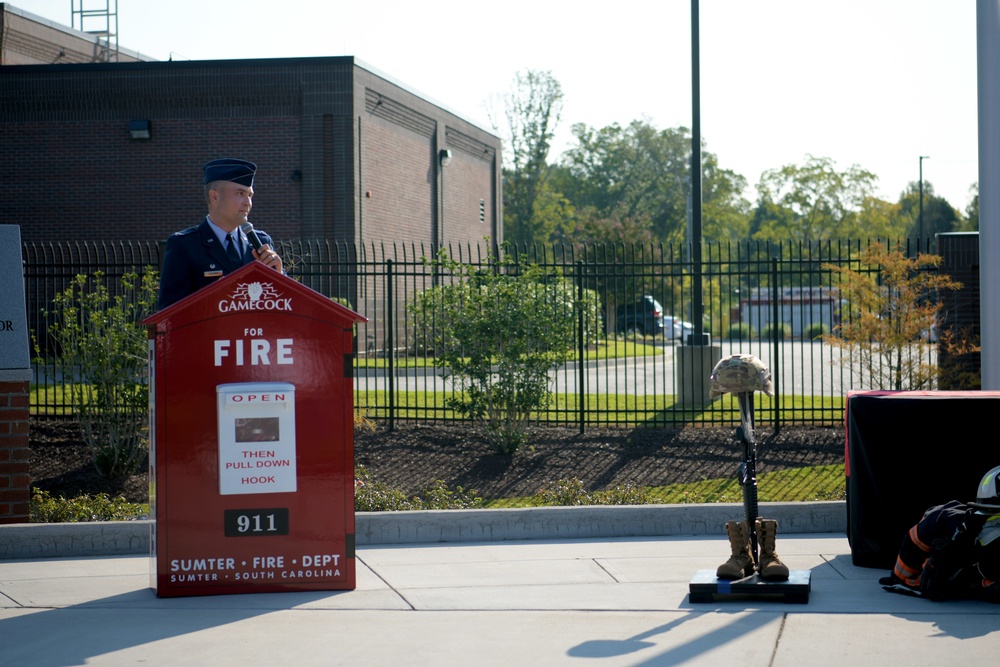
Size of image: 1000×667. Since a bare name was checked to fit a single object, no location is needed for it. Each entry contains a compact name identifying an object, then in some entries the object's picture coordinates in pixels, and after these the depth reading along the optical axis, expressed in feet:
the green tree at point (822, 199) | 211.20
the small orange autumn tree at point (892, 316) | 39.47
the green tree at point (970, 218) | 238.48
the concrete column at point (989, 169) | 27.09
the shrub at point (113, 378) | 35.01
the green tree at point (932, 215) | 249.75
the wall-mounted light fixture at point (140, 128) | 84.68
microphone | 20.74
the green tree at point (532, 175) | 212.43
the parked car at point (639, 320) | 137.39
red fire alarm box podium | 19.77
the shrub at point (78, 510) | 26.71
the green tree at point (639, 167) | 289.33
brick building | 83.97
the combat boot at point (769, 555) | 19.44
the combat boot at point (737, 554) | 19.79
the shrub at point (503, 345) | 38.06
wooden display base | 19.26
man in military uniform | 21.12
